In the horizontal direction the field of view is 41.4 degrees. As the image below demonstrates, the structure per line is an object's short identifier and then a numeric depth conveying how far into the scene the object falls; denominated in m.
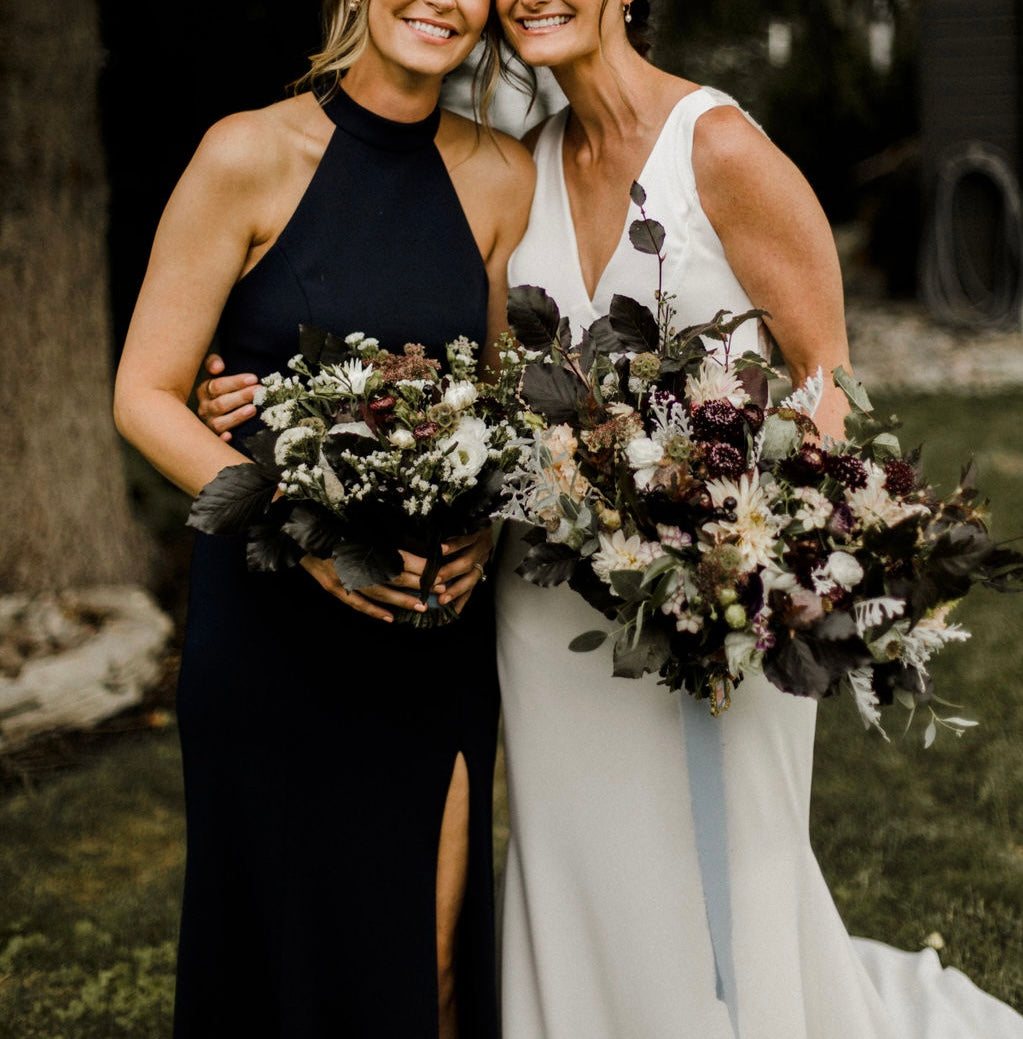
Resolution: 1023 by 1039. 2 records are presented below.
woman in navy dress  2.55
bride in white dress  2.56
